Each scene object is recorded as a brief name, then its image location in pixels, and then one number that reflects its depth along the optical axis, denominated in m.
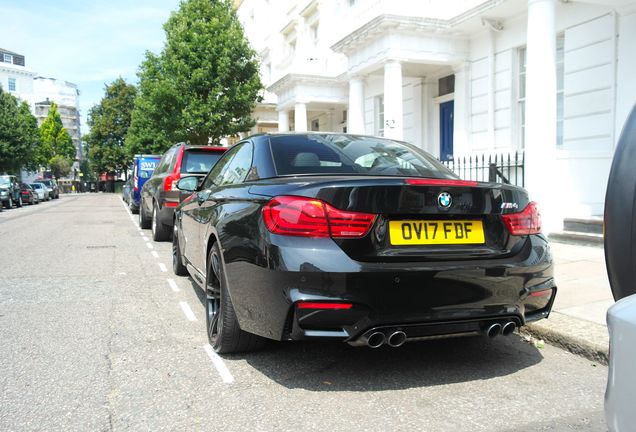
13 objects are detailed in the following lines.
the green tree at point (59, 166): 87.31
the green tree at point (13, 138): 42.38
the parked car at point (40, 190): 38.50
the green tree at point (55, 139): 84.44
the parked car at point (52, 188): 44.62
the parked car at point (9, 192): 27.58
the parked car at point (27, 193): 32.53
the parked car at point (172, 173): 9.49
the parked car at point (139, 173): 18.36
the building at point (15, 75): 98.25
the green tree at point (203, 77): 21.11
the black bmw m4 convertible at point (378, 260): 2.96
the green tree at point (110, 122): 66.75
